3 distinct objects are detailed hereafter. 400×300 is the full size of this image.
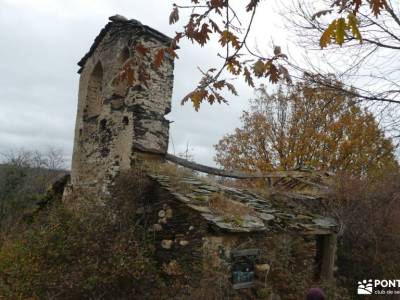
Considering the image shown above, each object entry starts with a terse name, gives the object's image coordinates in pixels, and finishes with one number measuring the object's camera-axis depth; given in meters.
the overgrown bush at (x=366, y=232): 7.95
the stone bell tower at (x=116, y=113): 7.60
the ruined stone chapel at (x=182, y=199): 5.57
